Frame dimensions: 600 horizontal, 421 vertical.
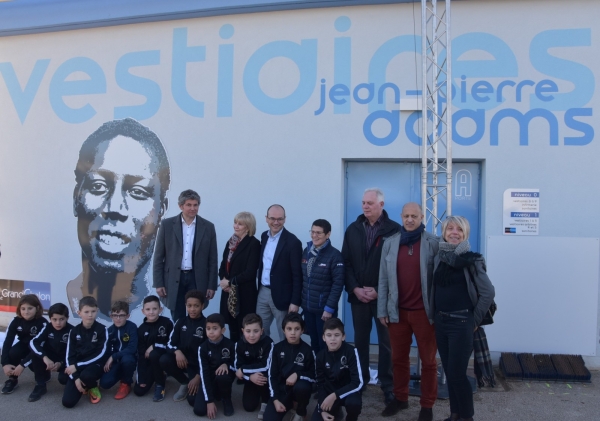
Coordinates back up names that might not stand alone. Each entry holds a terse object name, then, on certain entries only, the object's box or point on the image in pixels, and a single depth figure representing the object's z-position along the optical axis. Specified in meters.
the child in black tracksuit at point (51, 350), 4.71
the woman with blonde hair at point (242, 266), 4.89
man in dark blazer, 4.70
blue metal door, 5.81
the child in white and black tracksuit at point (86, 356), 4.48
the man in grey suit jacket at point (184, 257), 5.09
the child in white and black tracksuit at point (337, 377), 3.89
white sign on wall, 5.51
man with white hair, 4.39
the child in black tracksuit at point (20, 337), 4.78
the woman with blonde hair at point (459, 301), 3.71
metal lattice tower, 4.80
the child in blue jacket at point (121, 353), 4.67
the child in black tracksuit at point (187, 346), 4.59
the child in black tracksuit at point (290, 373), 4.02
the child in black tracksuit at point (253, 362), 4.30
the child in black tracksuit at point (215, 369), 4.26
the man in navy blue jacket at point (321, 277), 4.45
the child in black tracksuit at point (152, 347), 4.65
